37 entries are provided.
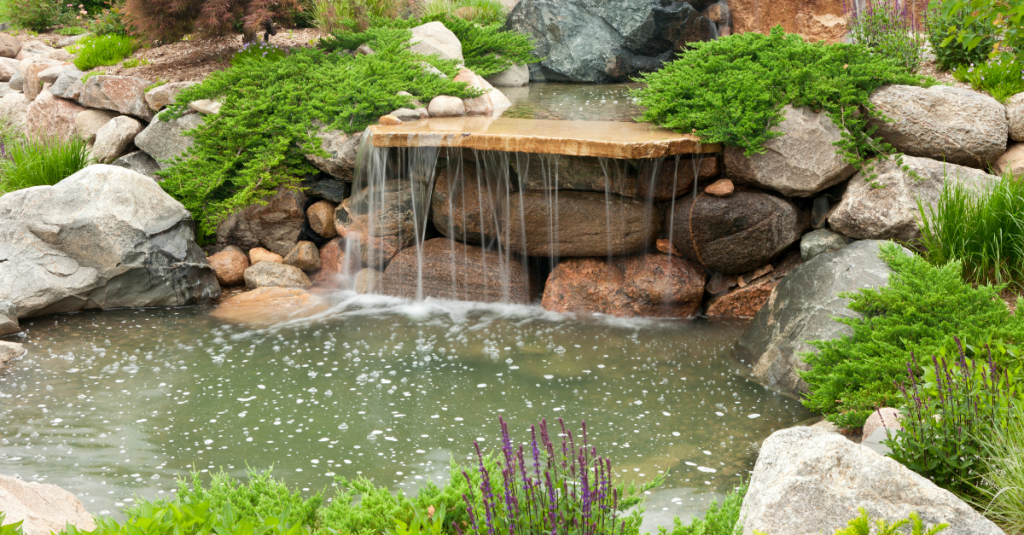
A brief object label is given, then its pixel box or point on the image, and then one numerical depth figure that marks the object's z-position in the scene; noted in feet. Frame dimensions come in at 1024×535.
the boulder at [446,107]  27.71
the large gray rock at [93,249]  23.13
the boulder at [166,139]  28.99
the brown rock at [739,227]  22.43
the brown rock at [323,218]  27.30
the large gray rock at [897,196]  20.68
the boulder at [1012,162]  20.77
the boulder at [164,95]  29.76
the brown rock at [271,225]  27.17
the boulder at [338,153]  25.94
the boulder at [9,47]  45.01
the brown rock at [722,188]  22.47
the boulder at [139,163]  29.78
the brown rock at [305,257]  27.30
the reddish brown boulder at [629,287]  23.47
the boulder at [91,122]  31.83
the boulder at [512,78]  37.42
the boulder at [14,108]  35.40
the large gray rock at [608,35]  38.50
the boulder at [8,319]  21.26
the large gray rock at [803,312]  18.07
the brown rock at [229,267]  26.48
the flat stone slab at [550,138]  21.31
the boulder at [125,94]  30.60
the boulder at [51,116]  32.35
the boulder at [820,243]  21.89
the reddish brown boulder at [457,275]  25.34
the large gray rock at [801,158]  21.63
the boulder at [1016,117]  21.16
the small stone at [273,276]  26.23
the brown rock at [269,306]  23.39
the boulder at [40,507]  9.27
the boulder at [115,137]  30.12
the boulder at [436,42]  33.68
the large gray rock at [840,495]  8.53
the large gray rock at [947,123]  20.98
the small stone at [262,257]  27.14
